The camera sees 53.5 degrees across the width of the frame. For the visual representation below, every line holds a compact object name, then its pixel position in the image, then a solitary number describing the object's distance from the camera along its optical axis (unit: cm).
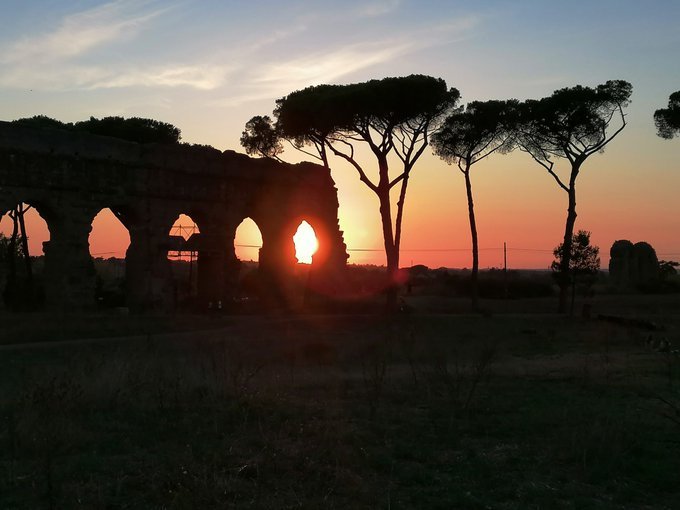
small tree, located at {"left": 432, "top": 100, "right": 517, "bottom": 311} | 2945
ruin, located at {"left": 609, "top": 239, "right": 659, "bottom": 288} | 4147
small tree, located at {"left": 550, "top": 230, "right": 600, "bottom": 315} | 2786
